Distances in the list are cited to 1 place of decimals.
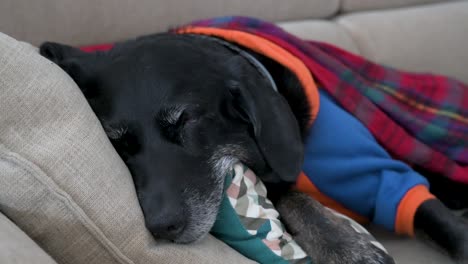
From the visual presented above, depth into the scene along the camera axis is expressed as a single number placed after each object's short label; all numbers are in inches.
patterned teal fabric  40.5
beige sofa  32.1
